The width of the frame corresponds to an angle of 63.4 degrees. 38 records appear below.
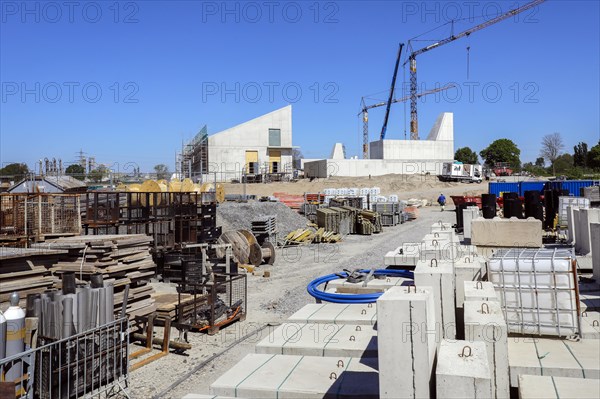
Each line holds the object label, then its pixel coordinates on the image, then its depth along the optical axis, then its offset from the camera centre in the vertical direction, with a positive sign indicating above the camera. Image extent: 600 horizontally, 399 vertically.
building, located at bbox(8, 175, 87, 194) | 20.54 +0.74
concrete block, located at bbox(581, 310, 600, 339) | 4.96 -1.43
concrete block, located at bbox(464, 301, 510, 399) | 3.78 -1.18
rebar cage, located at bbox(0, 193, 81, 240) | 12.13 -0.41
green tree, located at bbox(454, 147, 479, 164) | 92.69 +7.38
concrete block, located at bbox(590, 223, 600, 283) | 7.18 -0.84
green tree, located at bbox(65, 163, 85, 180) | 53.26 +3.63
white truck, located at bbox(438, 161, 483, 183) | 58.22 +2.60
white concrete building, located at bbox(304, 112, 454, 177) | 63.06 +5.43
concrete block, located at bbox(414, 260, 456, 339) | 4.54 -0.91
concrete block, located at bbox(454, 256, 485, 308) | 5.07 -0.88
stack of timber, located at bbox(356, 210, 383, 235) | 28.47 -1.57
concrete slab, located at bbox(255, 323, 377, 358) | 4.70 -1.47
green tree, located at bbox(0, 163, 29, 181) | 52.24 +3.86
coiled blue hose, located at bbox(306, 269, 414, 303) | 6.37 -1.33
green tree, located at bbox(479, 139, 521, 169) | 88.81 +7.62
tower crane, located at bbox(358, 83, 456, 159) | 108.04 +17.40
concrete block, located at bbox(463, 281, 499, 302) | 4.45 -0.93
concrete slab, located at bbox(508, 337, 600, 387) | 3.99 -1.48
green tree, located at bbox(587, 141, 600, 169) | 67.56 +4.96
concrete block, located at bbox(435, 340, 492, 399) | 2.87 -1.09
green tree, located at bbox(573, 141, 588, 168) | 75.06 +6.13
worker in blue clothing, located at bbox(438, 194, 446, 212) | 42.47 -0.49
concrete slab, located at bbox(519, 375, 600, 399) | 3.32 -1.39
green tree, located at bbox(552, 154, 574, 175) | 77.42 +5.16
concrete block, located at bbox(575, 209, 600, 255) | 8.67 -0.67
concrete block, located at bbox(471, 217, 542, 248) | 9.30 -0.76
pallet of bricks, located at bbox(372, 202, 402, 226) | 33.28 -1.12
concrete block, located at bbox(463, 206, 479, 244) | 11.81 -0.61
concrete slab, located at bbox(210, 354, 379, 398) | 3.83 -1.54
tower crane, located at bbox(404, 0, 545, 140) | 78.36 +25.75
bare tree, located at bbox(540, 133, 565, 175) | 90.19 +7.70
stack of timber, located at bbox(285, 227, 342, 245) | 24.06 -2.03
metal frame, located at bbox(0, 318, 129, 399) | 6.01 -2.20
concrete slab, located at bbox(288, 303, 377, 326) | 5.63 -1.44
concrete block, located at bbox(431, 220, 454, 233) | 9.46 -0.66
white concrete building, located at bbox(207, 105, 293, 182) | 57.00 +6.31
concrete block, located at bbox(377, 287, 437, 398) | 3.09 -0.98
